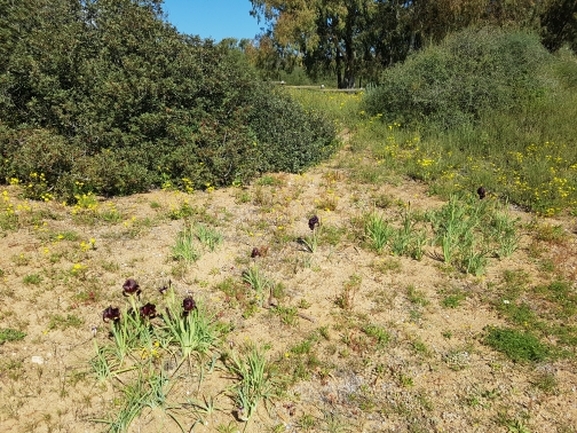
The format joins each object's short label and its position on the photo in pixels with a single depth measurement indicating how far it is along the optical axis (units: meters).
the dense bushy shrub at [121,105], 6.08
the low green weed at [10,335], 3.24
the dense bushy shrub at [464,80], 8.58
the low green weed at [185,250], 4.29
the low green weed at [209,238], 4.59
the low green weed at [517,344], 3.27
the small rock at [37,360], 3.09
